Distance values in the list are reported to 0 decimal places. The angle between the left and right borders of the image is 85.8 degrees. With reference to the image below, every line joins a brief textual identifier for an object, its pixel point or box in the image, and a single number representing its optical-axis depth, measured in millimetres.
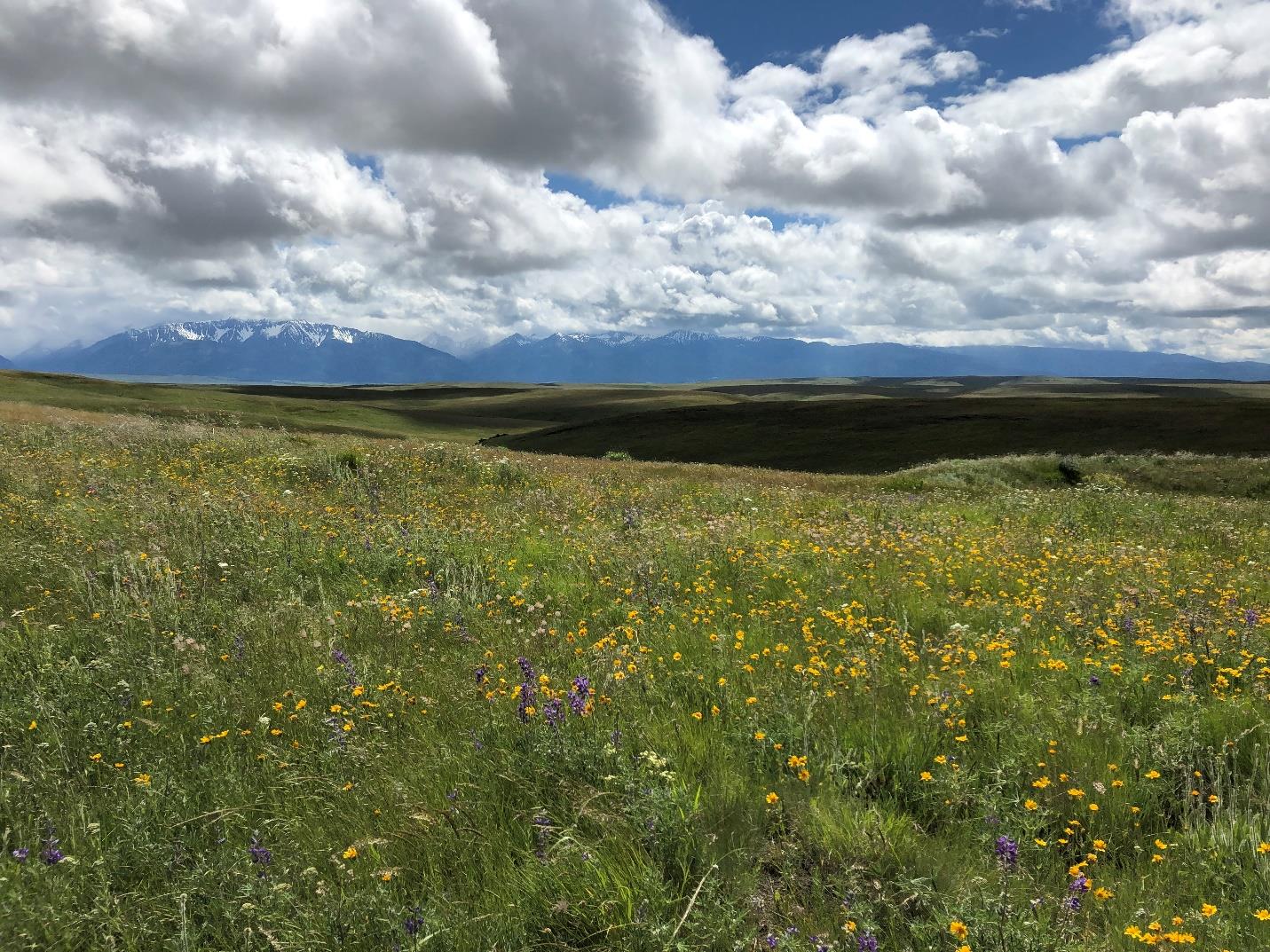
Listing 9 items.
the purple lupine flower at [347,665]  5164
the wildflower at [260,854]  3306
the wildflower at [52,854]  3326
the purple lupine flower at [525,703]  4289
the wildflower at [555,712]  4148
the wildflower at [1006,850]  2877
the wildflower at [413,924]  2842
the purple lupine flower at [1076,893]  2838
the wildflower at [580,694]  4363
